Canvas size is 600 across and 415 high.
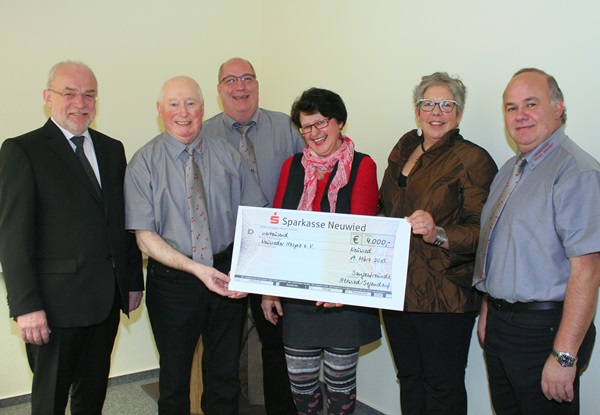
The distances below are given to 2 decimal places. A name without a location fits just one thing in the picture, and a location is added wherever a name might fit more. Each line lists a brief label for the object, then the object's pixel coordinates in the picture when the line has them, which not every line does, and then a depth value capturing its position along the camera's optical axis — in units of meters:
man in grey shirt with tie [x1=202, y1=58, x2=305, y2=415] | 3.11
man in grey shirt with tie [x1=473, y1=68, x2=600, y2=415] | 1.95
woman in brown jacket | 2.42
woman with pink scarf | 2.55
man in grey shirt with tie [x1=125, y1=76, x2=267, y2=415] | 2.52
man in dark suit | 2.33
